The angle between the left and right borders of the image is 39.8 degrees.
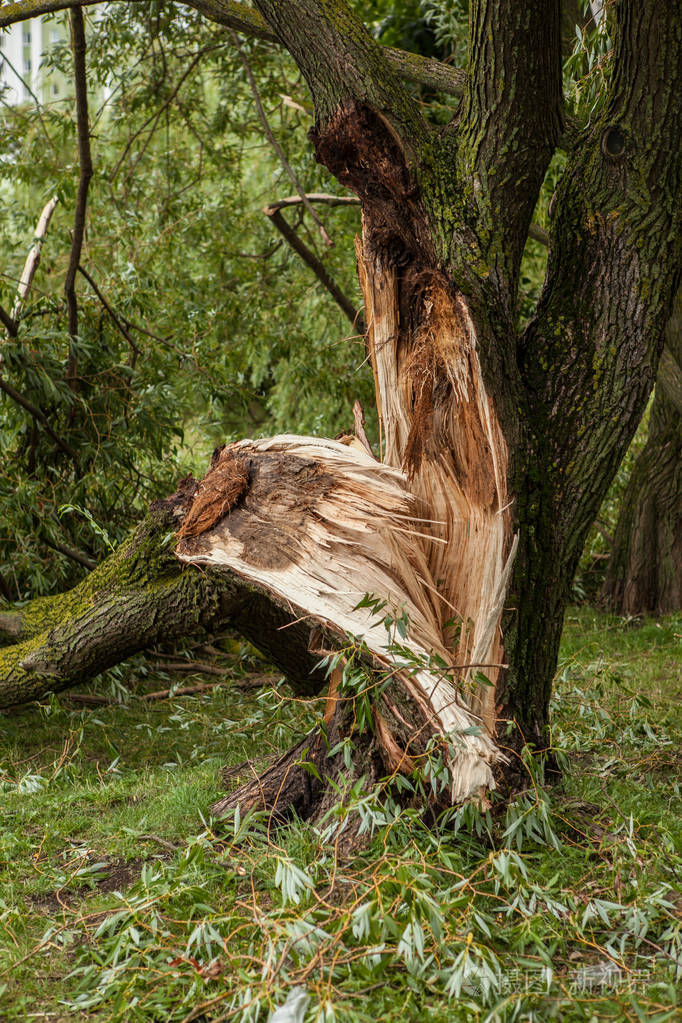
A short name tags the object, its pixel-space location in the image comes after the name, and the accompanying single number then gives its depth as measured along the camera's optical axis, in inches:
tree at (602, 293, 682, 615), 307.9
